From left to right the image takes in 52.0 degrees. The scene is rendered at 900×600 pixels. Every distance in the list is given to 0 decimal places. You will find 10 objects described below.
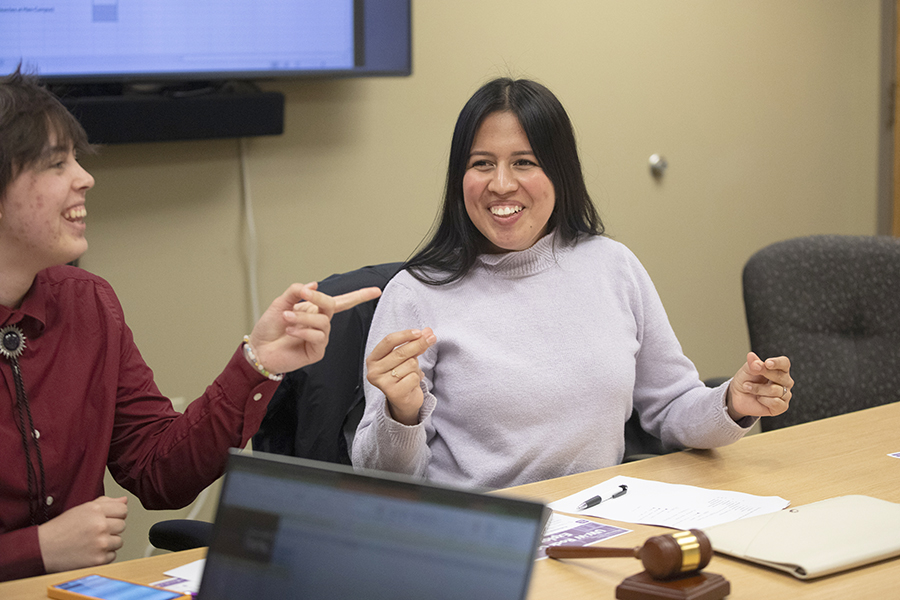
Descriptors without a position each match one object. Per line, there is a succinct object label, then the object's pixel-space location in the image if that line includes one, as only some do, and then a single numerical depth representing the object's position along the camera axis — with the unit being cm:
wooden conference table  106
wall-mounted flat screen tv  203
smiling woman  158
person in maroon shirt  124
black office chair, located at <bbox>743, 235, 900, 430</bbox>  215
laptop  74
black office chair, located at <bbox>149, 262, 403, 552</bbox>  166
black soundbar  209
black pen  132
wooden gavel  101
